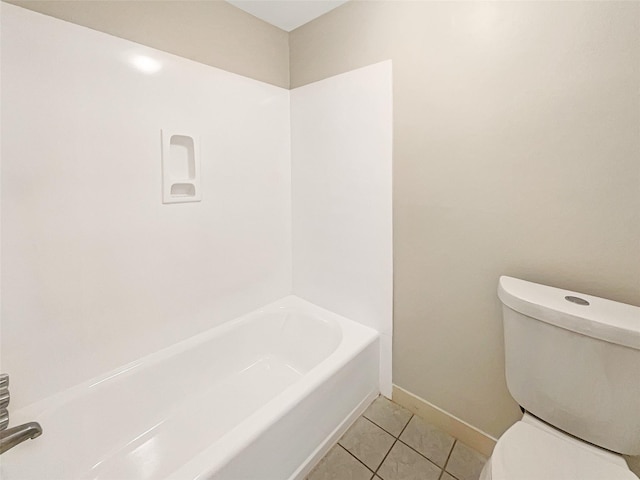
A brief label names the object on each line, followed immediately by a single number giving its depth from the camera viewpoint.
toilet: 0.85
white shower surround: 1.10
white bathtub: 1.07
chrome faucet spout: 0.95
